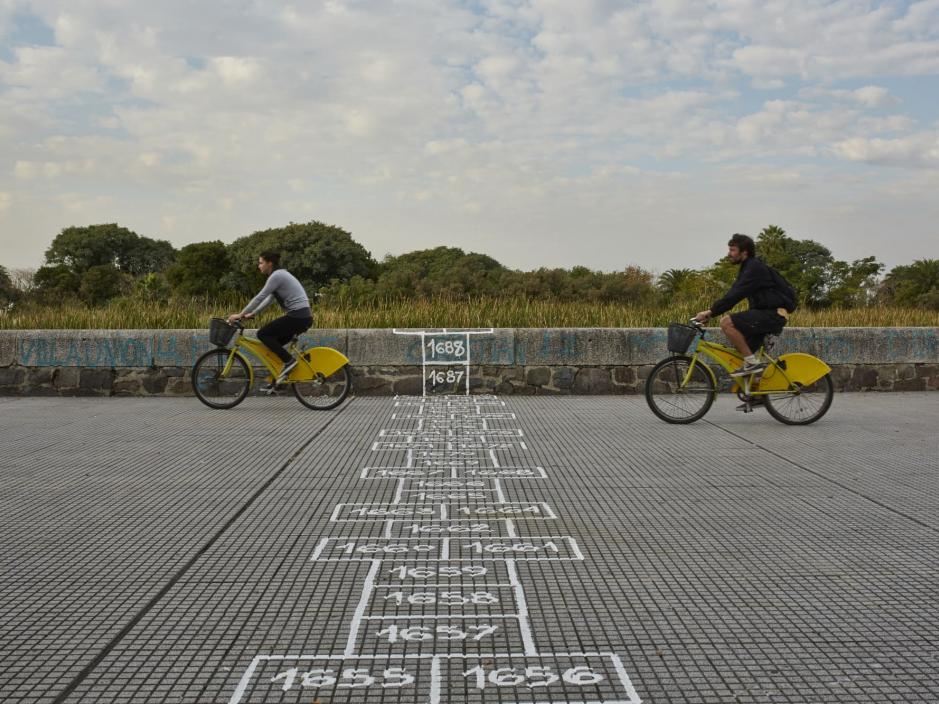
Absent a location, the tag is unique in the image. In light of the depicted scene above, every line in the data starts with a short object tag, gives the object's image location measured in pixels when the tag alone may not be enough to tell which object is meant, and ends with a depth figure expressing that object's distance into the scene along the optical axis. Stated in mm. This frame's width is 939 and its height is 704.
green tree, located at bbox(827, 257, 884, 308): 41844
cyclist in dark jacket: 9000
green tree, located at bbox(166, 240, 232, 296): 64000
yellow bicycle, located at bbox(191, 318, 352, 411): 10445
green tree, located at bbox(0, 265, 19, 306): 38753
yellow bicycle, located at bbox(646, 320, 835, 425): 9242
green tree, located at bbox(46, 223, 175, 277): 71750
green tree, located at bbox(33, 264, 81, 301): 57156
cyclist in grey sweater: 10180
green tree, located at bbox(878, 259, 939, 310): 44459
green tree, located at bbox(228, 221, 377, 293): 61938
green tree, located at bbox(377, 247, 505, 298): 41675
